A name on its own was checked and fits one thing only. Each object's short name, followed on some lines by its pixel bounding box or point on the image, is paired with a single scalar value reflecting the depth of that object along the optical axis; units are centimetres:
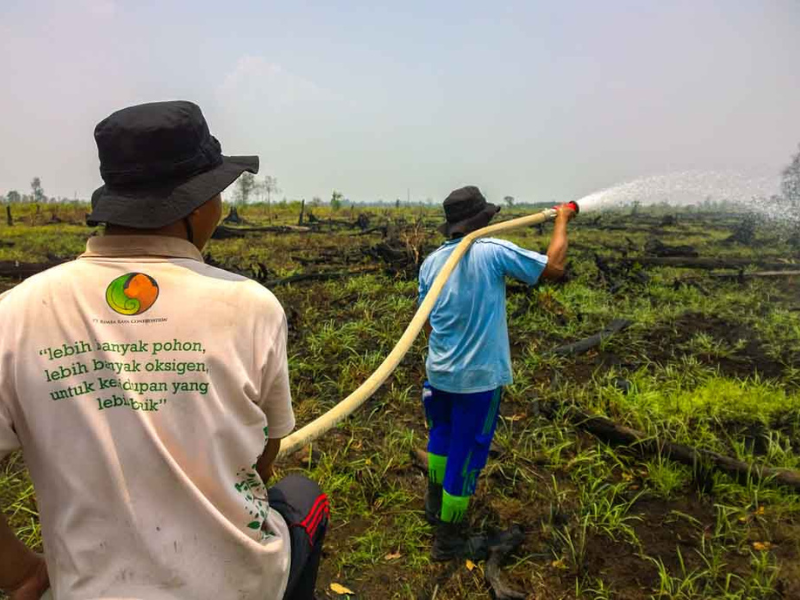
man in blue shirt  271
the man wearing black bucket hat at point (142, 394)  103
